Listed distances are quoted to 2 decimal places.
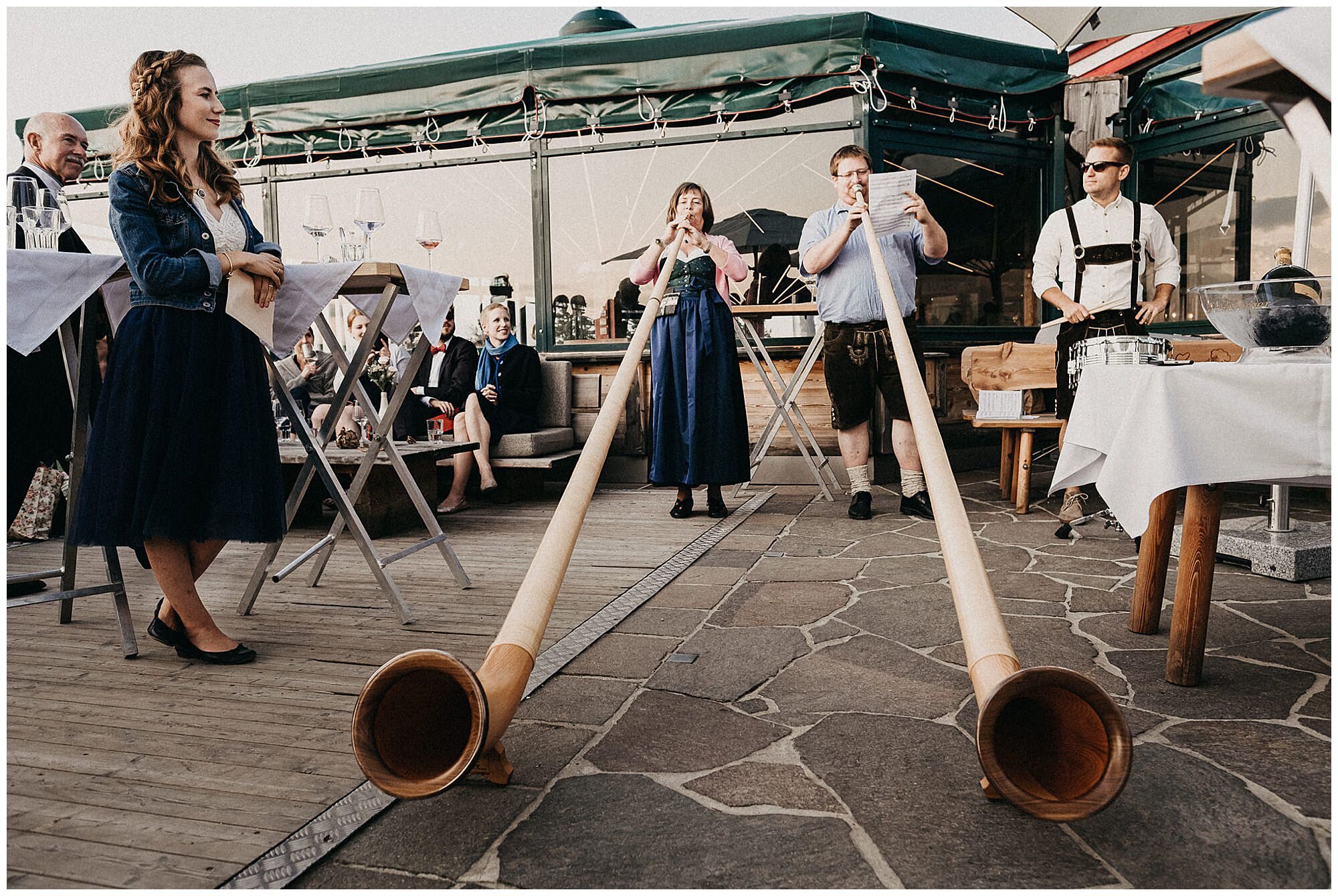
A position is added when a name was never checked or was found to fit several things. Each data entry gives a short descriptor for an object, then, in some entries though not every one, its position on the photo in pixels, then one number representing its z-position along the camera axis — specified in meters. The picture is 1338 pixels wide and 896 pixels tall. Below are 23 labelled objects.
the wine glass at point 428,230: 3.33
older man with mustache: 3.02
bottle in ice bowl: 1.85
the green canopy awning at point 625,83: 5.63
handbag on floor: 4.38
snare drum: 2.87
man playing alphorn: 4.46
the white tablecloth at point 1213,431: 1.69
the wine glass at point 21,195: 2.50
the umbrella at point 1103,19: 5.05
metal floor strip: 1.33
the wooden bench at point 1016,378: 4.59
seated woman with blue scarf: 5.41
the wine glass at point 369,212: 3.09
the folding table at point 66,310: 2.16
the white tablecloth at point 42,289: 2.15
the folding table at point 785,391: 4.96
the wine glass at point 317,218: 3.08
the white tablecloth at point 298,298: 2.58
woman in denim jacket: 2.25
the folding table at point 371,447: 2.74
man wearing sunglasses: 3.86
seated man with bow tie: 5.49
